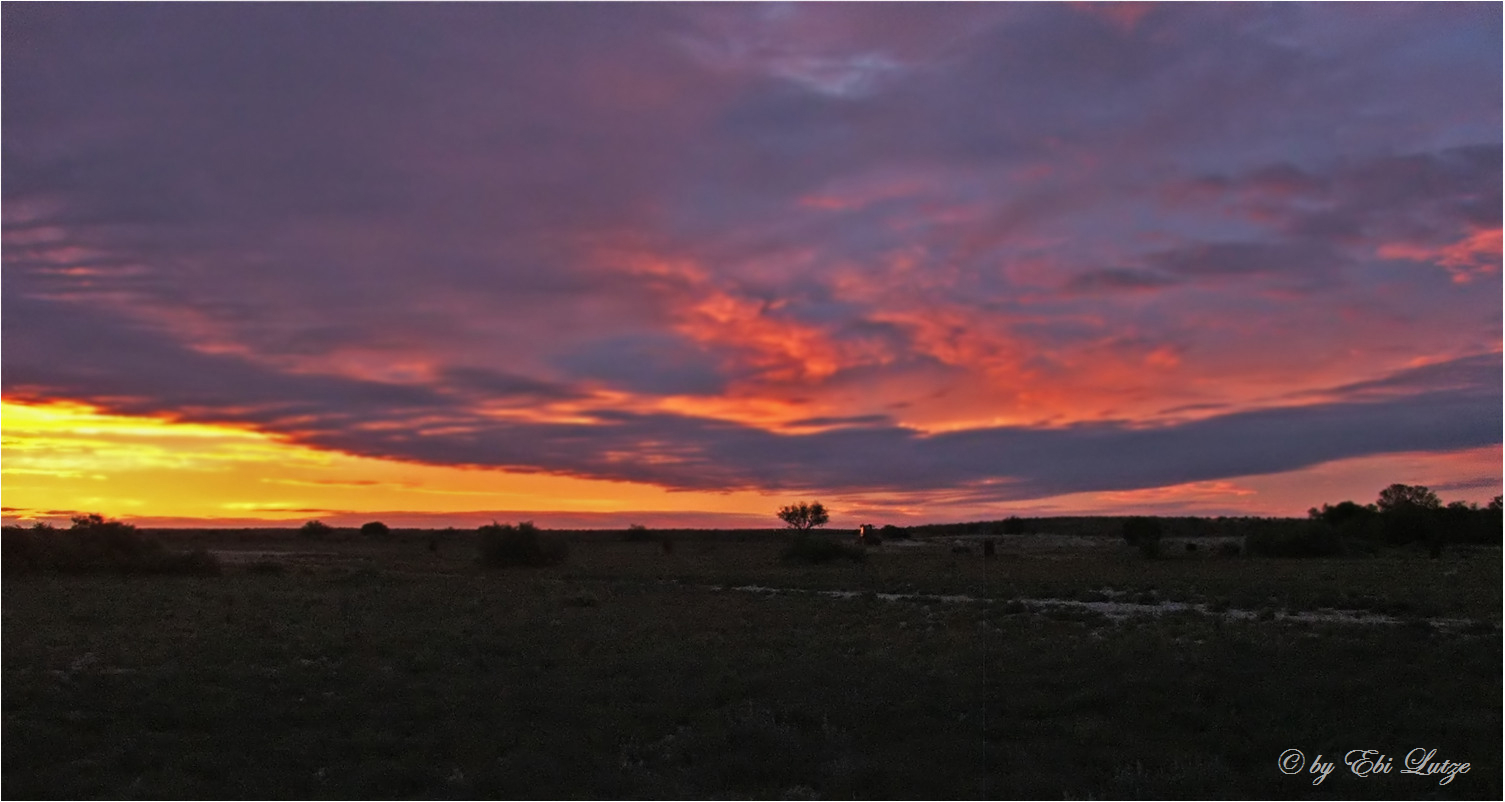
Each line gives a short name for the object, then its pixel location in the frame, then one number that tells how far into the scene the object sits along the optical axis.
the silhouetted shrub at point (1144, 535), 62.28
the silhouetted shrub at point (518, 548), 64.44
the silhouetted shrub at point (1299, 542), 58.61
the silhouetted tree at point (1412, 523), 59.84
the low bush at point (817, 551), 63.34
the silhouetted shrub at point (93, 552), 47.91
